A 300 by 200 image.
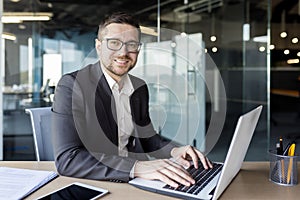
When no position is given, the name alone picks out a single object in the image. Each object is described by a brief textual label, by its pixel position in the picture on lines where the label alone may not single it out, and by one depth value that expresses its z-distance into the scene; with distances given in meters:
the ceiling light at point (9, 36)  3.51
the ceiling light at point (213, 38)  4.65
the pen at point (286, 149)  1.07
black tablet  0.92
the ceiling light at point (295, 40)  4.47
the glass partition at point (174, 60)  3.69
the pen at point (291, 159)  1.05
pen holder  1.05
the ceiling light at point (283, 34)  4.48
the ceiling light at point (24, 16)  3.57
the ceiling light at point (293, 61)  4.59
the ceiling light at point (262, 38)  4.32
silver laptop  0.86
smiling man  1.07
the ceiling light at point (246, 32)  4.59
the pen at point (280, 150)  1.09
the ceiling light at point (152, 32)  3.68
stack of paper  0.95
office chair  1.61
